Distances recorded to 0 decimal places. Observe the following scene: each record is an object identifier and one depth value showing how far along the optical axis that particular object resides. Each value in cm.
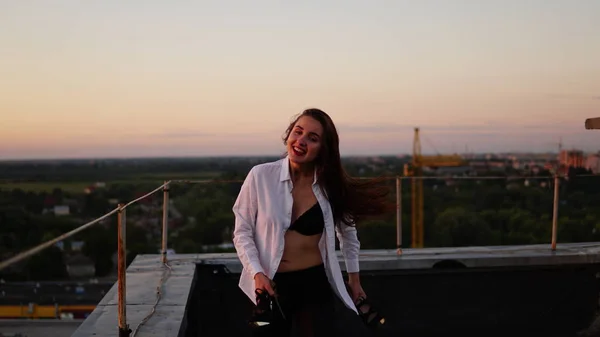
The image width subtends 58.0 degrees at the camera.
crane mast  5666
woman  221
